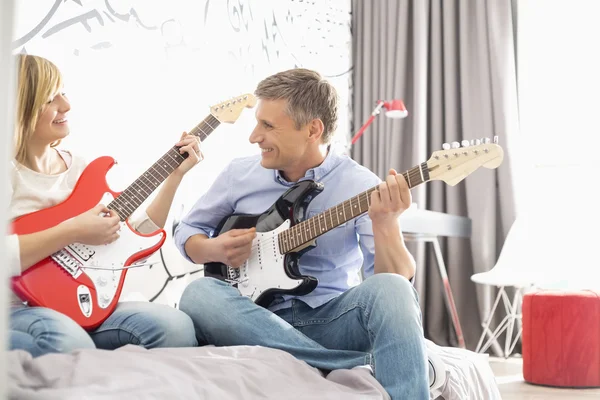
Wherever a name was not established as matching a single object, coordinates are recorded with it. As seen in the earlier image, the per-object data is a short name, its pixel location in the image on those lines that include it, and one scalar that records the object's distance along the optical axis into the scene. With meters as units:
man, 1.29
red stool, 2.47
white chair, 2.87
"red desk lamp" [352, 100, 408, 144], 3.07
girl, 1.35
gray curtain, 3.25
